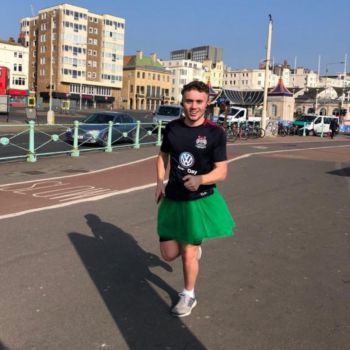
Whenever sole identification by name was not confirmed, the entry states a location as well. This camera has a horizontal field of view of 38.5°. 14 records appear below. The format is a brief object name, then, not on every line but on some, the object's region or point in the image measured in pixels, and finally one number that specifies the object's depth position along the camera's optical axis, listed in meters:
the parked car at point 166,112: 30.65
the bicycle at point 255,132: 30.47
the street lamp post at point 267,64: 32.72
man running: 3.78
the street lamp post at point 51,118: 36.31
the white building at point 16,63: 97.31
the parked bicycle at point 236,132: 27.56
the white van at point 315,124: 39.72
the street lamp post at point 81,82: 104.11
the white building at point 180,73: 156.12
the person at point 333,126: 38.59
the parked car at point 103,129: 18.59
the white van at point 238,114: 35.09
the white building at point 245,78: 179.50
